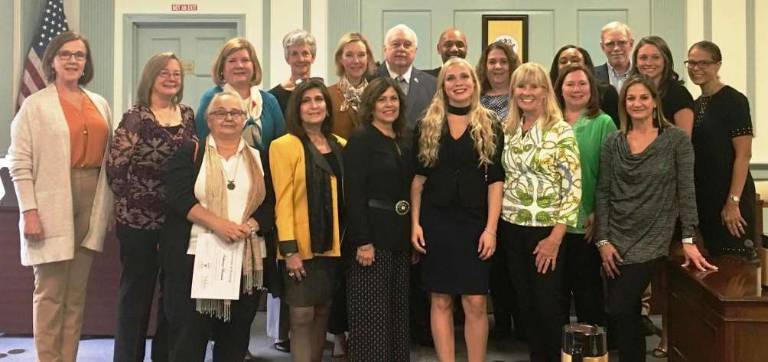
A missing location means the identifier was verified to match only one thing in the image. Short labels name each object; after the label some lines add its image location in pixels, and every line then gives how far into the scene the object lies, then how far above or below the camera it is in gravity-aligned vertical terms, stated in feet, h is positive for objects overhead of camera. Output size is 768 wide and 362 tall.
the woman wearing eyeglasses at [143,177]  10.03 +0.07
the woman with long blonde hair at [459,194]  9.99 -0.17
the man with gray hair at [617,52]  12.56 +2.37
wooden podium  8.51 -1.70
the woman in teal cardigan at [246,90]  10.89 +1.46
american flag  19.04 +3.82
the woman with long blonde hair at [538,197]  9.84 -0.21
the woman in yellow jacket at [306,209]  9.73 -0.38
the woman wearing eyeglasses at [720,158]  11.65 +0.40
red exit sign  21.61 +5.40
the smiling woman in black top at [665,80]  11.35 +1.69
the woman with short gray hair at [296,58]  12.19 +2.18
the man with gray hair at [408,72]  12.27 +1.97
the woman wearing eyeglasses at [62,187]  9.89 -0.07
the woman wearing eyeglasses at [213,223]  9.22 -0.54
